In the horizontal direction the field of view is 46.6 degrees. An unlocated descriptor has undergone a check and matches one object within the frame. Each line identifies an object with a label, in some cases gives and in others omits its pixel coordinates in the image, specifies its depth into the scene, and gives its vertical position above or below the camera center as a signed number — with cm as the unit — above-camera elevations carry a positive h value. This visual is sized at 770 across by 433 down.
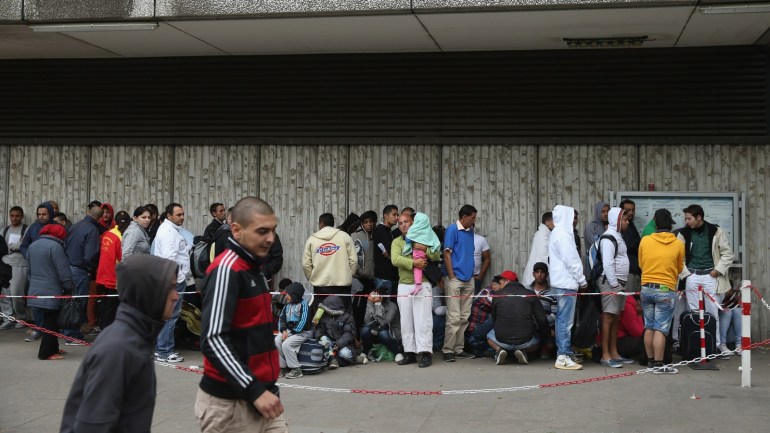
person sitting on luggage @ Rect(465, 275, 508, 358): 1159 -106
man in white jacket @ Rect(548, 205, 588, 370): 1083 -49
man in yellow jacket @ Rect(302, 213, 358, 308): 1145 -28
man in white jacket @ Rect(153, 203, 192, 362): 1130 -16
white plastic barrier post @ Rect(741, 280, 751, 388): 927 -99
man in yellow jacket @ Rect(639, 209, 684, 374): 1051 -45
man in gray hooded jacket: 364 -52
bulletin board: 1222 +47
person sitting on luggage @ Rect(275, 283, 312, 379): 1038 -108
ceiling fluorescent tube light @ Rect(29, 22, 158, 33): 1129 +271
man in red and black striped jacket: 436 -48
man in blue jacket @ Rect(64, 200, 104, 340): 1243 -16
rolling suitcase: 1088 -111
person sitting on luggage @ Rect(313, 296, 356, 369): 1100 -112
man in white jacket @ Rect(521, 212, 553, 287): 1226 -8
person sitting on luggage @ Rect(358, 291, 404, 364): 1150 -109
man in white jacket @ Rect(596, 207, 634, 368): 1083 -48
